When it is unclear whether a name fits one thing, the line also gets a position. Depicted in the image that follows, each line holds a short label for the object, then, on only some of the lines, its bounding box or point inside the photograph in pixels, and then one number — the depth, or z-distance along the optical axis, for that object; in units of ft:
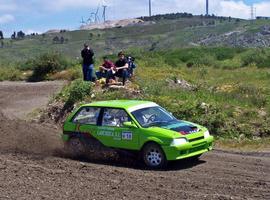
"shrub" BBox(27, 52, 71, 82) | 118.21
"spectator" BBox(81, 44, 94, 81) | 86.22
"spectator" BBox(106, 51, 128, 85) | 82.18
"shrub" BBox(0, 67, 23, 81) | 124.98
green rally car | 45.39
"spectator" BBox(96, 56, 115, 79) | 83.38
